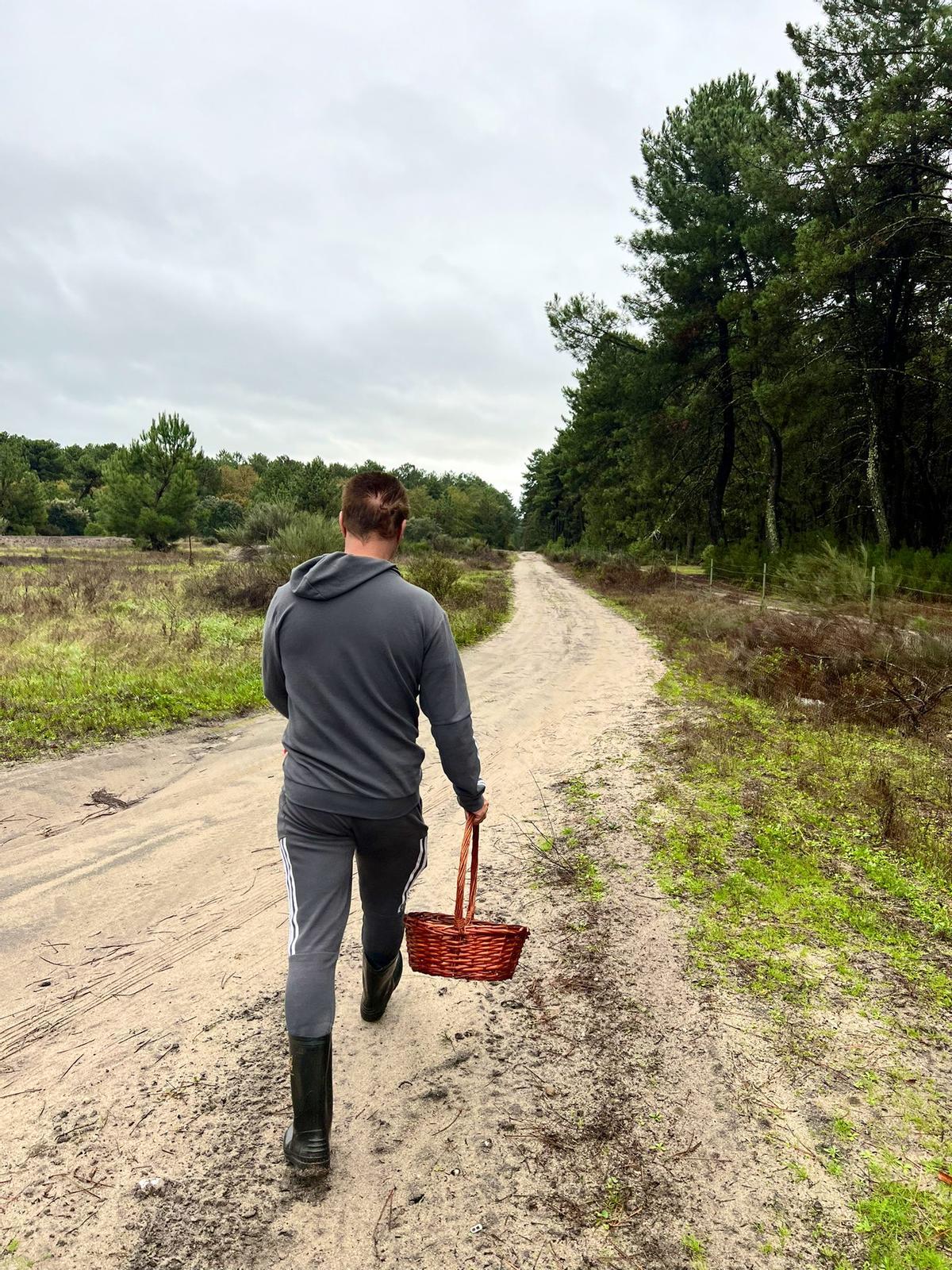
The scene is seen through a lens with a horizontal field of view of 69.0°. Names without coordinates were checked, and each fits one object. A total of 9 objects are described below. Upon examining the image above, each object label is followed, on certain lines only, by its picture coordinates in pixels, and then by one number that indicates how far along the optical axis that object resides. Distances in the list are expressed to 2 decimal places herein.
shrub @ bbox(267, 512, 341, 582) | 17.16
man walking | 2.09
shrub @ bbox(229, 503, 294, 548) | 27.95
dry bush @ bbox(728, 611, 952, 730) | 7.59
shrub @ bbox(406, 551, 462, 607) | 18.17
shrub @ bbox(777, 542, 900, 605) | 13.84
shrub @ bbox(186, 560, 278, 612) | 15.79
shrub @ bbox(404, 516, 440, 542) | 48.91
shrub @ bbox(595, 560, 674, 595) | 25.91
